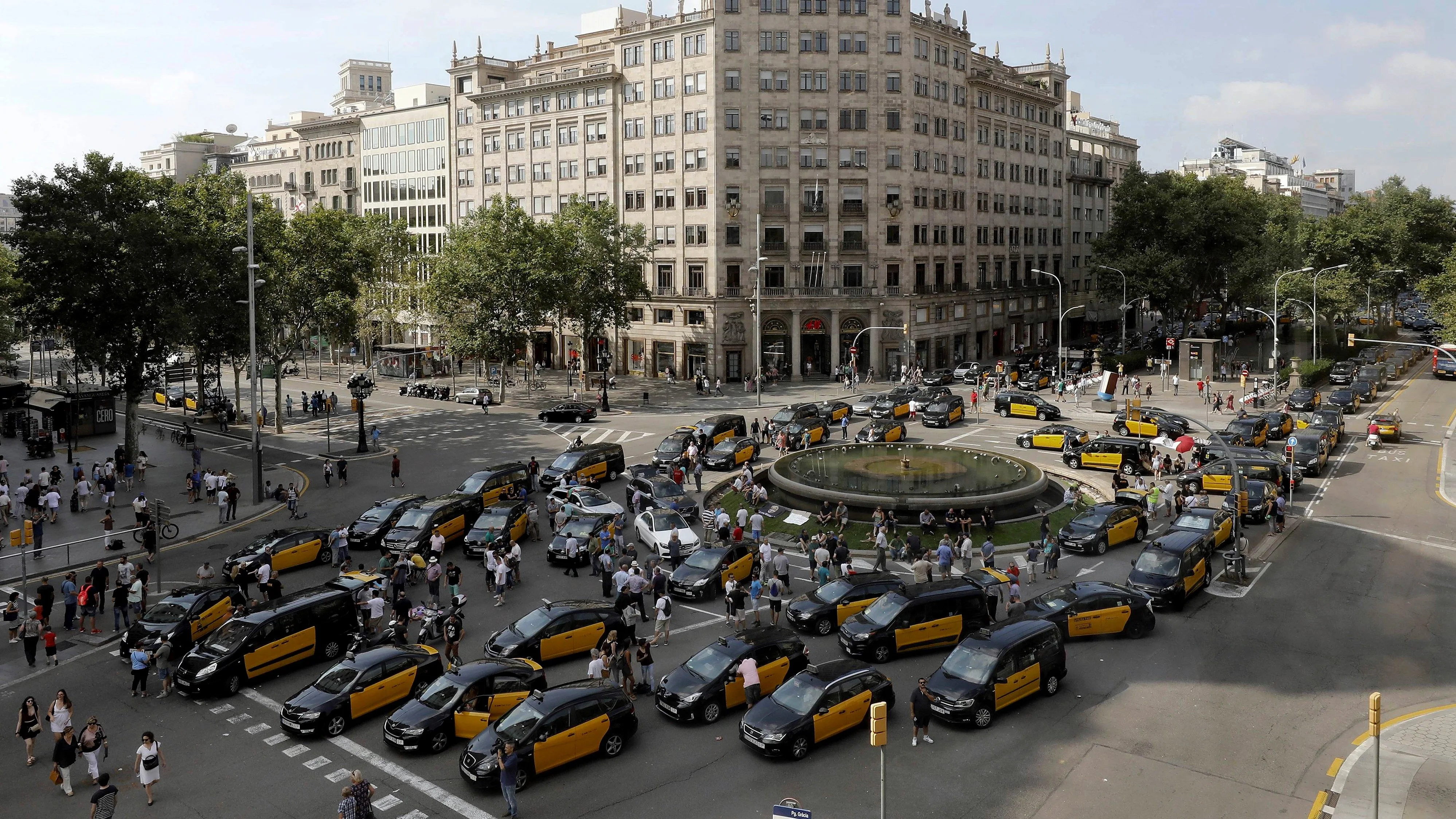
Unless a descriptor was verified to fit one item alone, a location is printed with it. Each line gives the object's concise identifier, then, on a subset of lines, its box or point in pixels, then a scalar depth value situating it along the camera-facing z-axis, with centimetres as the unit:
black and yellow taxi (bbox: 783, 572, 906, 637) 2634
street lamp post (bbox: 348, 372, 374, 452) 5147
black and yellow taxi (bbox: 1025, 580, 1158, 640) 2533
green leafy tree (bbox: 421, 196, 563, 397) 6988
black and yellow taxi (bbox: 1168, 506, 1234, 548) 3316
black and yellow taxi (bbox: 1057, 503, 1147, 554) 3384
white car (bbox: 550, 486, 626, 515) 3728
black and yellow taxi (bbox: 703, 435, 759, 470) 4778
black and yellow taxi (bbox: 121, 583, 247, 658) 2464
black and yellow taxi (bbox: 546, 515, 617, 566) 3272
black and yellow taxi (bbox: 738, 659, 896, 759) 1922
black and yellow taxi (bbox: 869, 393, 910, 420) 6084
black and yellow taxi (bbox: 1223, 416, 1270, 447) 5091
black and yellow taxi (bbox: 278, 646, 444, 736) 2053
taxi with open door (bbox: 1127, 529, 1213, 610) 2816
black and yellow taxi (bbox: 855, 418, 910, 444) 5300
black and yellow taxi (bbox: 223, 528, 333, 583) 3091
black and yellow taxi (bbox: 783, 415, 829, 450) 5194
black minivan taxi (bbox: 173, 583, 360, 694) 2291
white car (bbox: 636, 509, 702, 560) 3369
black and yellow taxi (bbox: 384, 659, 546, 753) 1978
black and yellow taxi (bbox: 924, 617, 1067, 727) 2062
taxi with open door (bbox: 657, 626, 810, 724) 2089
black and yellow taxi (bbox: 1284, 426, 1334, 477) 4641
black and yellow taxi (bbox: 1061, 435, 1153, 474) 4600
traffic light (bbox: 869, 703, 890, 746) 1462
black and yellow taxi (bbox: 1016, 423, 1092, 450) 5059
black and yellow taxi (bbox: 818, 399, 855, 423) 5828
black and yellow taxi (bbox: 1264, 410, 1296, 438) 5369
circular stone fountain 3781
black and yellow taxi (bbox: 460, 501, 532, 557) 3372
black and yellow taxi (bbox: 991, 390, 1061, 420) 6259
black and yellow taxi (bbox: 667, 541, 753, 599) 2930
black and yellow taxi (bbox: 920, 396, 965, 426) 5931
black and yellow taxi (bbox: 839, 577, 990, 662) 2417
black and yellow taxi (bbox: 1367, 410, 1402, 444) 5516
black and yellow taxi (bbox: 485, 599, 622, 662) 2397
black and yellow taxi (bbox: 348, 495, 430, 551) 3469
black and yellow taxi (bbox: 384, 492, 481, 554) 3344
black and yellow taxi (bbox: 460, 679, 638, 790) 1844
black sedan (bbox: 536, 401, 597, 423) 6297
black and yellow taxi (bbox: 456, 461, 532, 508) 3934
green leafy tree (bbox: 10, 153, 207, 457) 4431
